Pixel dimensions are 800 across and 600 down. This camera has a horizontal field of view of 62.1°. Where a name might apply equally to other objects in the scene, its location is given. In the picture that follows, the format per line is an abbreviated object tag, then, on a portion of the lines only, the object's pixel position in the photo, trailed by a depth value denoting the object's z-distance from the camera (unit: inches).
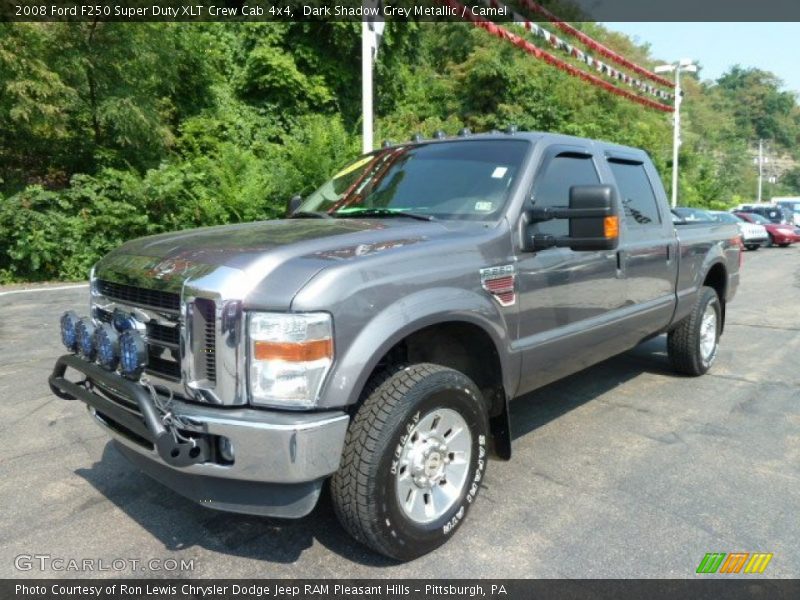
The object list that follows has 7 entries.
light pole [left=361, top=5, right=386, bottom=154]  353.7
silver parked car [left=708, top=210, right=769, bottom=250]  907.3
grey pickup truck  99.0
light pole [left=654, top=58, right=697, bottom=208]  974.0
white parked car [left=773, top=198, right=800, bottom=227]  1439.5
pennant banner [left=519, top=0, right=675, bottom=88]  466.3
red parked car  970.7
